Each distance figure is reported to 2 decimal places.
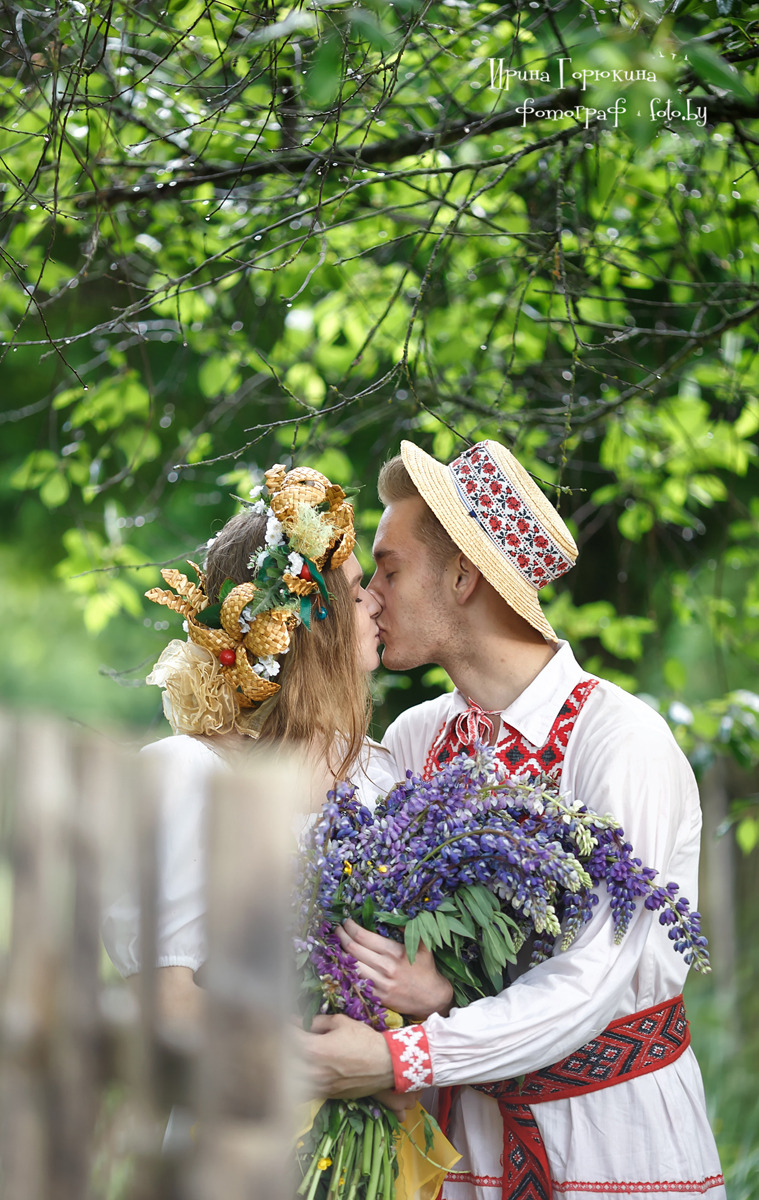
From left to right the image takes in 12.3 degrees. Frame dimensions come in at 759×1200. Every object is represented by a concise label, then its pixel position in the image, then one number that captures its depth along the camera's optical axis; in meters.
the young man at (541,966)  3.58
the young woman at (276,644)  3.73
